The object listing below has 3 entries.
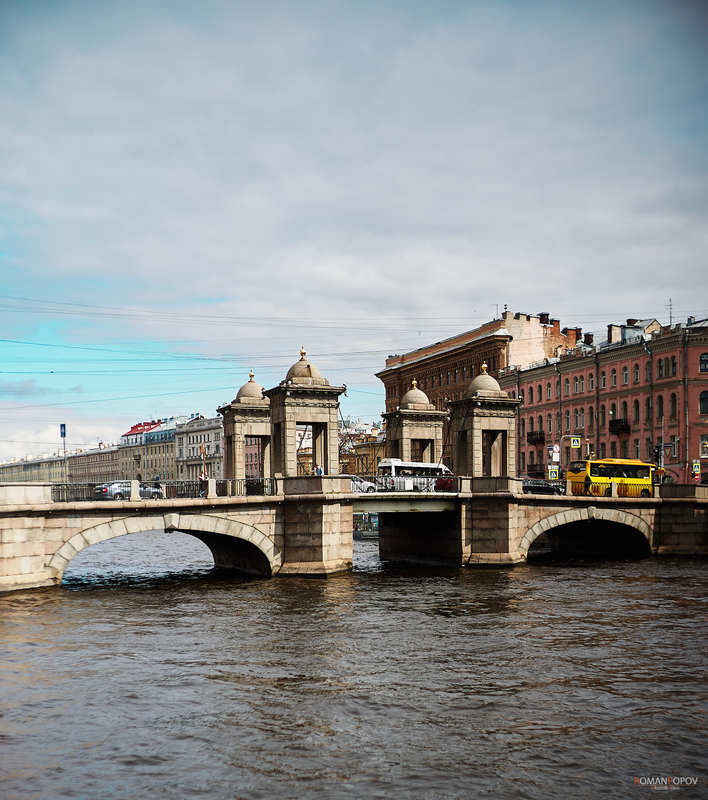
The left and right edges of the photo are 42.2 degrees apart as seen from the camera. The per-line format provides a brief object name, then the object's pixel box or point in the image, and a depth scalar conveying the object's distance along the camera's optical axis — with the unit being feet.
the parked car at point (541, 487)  171.74
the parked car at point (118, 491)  118.01
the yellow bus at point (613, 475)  176.14
